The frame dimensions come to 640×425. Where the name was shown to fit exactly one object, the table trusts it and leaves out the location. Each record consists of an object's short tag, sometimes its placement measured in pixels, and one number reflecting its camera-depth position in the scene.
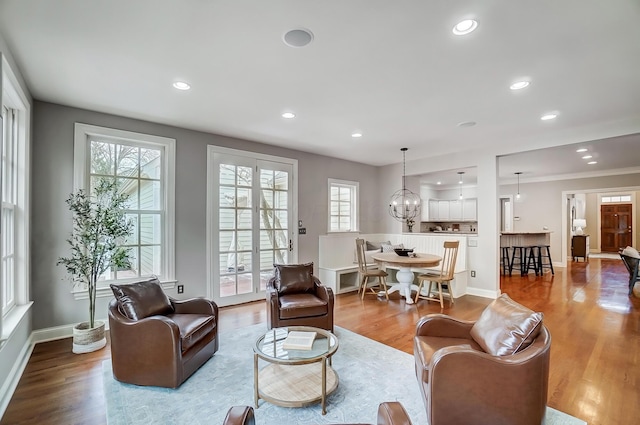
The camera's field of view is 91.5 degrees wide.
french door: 4.68
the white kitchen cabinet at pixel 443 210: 10.57
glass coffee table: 2.13
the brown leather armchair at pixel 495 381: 1.72
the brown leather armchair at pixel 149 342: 2.40
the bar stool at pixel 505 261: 7.80
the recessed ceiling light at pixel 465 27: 2.06
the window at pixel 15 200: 2.83
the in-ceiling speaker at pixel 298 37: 2.17
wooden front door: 11.34
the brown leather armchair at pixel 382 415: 1.17
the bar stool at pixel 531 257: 7.68
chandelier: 6.89
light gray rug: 2.07
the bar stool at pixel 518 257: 7.73
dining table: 4.71
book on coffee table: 2.37
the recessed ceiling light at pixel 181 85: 3.00
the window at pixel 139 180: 3.73
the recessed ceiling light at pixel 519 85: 2.93
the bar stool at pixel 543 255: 7.66
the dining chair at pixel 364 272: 5.34
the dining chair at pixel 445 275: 4.85
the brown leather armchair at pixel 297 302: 3.38
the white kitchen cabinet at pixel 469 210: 9.95
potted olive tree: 3.20
